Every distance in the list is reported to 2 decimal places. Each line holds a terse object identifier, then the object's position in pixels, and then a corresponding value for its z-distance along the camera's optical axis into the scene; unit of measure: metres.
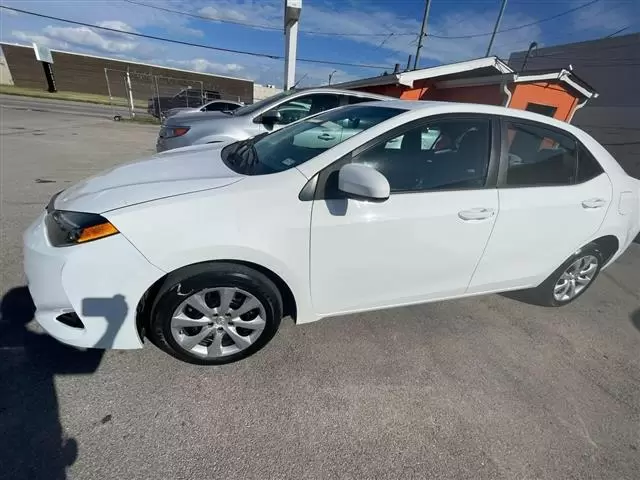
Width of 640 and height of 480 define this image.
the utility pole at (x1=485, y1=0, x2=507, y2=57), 17.56
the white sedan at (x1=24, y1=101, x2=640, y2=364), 1.66
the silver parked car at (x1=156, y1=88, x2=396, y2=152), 4.87
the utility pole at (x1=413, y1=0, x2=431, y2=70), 15.11
